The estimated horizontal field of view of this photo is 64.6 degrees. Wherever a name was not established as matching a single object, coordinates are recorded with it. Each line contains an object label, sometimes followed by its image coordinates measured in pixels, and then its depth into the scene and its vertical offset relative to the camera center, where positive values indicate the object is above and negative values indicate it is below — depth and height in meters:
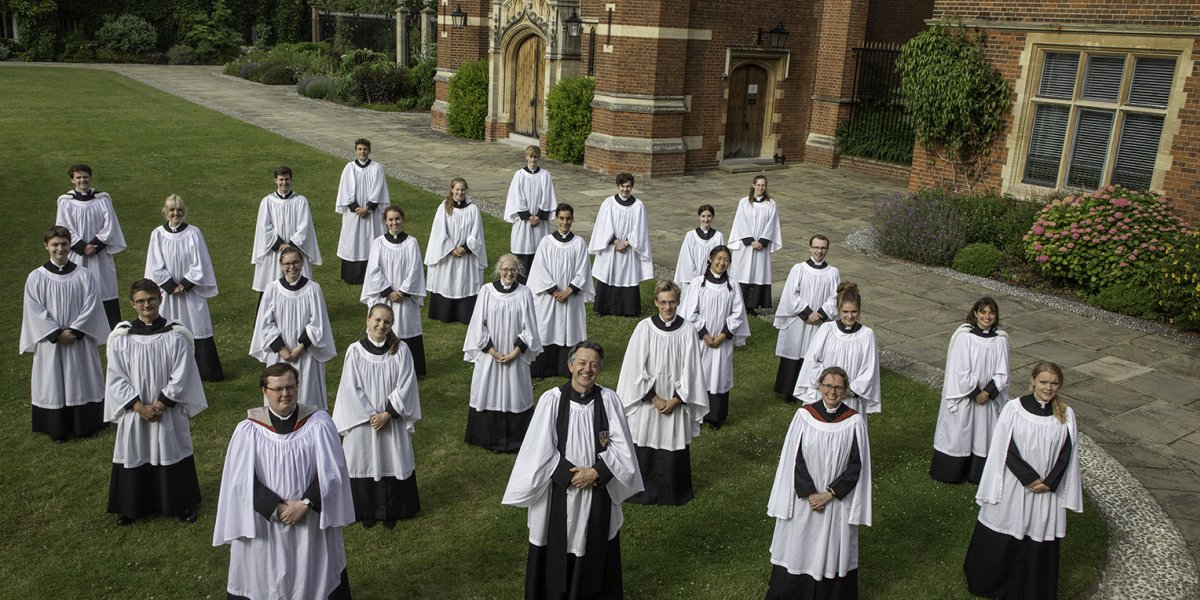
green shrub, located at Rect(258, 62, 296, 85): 39.72 -1.81
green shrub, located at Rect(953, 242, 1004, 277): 15.12 -2.90
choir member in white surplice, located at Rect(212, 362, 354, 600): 5.32 -2.55
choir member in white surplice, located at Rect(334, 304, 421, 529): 7.07 -2.77
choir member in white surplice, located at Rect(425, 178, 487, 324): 11.63 -2.59
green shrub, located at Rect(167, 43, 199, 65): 47.75 -1.44
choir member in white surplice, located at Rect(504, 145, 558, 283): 13.18 -2.17
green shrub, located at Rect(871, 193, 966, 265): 15.60 -2.59
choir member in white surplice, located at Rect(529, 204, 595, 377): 10.55 -2.62
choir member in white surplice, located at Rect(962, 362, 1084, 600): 6.47 -2.77
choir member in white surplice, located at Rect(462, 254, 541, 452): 8.50 -2.71
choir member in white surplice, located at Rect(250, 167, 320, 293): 11.60 -2.31
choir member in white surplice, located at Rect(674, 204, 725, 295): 11.63 -2.34
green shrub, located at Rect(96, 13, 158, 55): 47.94 -0.64
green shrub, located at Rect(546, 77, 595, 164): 22.80 -1.61
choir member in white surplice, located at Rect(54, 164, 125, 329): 10.54 -2.23
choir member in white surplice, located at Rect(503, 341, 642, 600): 5.91 -2.57
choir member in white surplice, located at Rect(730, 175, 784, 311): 12.74 -2.40
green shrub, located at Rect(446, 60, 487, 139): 26.73 -1.53
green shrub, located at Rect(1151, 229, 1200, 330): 12.54 -2.62
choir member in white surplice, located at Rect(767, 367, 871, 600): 6.07 -2.65
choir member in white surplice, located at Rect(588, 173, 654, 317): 12.45 -2.52
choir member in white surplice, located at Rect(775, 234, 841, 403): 10.06 -2.51
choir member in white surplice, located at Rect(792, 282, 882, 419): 8.09 -2.40
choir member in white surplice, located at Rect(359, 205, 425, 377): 10.12 -2.52
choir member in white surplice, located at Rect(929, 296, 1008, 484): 8.03 -2.68
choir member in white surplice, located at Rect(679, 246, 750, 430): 9.20 -2.52
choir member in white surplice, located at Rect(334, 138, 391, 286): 13.42 -2.37
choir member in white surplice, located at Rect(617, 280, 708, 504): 7.61 -2.67
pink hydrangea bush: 13.60 -2.26
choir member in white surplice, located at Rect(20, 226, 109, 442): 8.23 -2.74
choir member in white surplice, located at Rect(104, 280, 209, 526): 6.93 -2.75
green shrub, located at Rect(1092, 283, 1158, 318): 13.24 -3.01
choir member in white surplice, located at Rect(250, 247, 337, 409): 8.30 -2.51
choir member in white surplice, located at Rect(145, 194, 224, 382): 9.77 -2.51
